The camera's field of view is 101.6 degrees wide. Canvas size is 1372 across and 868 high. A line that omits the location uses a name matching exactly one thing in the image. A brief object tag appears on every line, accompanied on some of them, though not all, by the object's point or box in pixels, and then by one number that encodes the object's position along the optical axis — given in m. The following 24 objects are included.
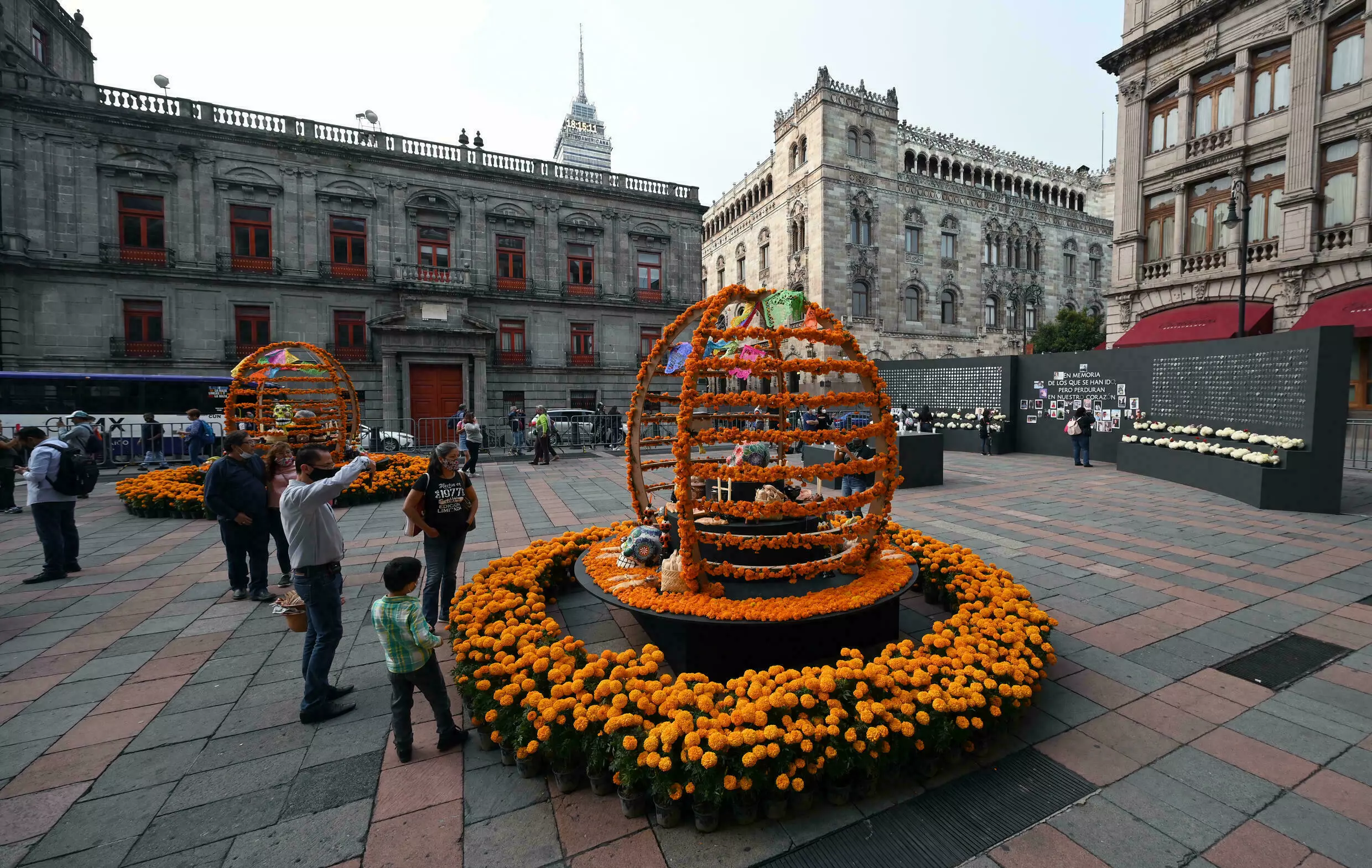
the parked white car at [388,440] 19.03
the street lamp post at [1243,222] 14.03
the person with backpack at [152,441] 15.44
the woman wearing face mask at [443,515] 5.05
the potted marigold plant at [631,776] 2.96
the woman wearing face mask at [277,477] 6.16
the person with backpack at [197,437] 13.12
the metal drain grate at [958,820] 2.73
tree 33.22
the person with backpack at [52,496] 6.47
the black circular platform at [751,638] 4.16
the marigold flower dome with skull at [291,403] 10.68
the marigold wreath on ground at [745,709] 2.95
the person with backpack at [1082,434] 15.16
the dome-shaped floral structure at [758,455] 4.24
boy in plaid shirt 3.35
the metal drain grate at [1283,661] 4.24
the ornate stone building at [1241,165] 16.50
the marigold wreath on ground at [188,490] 9.82
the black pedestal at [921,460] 12.58
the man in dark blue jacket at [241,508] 5.75
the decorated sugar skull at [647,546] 4.98
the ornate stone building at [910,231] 33.12
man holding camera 3.86
